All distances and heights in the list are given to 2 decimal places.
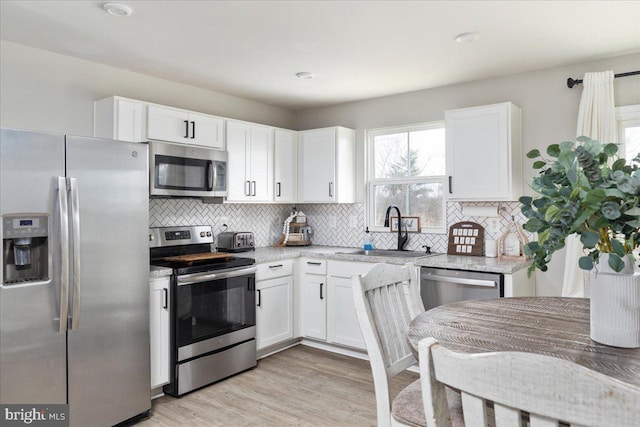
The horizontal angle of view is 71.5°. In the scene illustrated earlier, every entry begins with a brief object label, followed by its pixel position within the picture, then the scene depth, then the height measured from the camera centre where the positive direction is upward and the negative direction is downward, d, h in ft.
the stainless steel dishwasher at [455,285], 10.23 -1.64
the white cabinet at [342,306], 12.52 -2.53
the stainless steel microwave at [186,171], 10.72 +1.25
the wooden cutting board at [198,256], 10.93 -0.97
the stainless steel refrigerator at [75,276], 7.40 -1.01
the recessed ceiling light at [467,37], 9.25 +3.79
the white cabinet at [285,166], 14.58 +1.76
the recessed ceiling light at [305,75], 12.06 +3.94
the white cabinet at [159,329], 9.80 -2.45
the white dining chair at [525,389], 2.30 -0.98
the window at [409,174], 13.60 +1.41
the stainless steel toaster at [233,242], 13.42 -0.70
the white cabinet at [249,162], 13.03 +1.74
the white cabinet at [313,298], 13.17 -2.41
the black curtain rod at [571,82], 10.96 +3.32
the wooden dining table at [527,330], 4.30 -1.35
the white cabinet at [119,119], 10.46 +2.42
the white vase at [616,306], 4.55 -0.94
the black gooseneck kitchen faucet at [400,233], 13.78 -0.48
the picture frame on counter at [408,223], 13.83 -0.17
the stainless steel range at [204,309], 10.16 -2.21
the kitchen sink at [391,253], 12.87 -1.06
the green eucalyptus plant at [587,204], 4.21 +0.12
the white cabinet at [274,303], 12.39 -2.43
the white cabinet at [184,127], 11.12 +2.45
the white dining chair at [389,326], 5.26 -1.48
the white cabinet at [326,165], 14.48 +1.76
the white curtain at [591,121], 10.32 +2.23
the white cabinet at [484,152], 11.21 +1.69
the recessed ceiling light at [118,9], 7.84 +3.79
